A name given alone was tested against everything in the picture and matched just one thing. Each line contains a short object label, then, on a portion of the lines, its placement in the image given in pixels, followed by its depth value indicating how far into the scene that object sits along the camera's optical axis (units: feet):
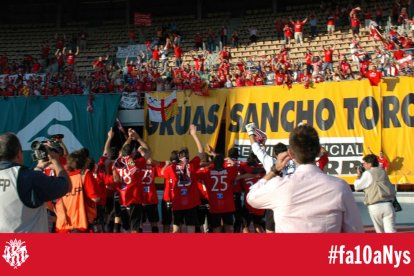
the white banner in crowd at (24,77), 86.54
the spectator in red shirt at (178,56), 88.50
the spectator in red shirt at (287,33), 86.48
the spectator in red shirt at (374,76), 62.08
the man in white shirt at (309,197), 11.83
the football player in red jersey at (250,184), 35.01
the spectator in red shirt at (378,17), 82.91
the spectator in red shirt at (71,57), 94.27
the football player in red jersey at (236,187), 35.50
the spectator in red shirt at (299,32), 85.76
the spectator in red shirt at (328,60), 71.92
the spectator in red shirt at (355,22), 81.05
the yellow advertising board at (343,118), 61.52
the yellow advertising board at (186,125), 72.13
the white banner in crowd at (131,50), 95.20
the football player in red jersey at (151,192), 35.88
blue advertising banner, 76.69
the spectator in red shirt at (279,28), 90.33
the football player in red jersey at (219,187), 34.81
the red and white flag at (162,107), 74.33
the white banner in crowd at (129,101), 76.43
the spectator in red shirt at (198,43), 93.91
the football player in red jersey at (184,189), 34.83
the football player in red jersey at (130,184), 34.96
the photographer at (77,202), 26.30
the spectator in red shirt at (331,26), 86.26
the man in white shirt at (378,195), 30.22
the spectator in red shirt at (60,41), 101.05
